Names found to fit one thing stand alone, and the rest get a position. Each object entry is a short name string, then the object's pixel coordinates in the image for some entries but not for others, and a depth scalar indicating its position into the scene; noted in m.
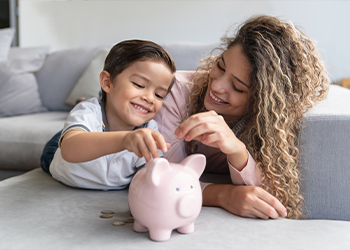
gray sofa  0.69
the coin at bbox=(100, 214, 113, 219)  0.81
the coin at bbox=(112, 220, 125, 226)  0.77
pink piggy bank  0.66
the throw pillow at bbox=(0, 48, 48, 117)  2.20
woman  0.89
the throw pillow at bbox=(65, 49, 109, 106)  2.12
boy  1.04
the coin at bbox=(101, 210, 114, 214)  0.85
